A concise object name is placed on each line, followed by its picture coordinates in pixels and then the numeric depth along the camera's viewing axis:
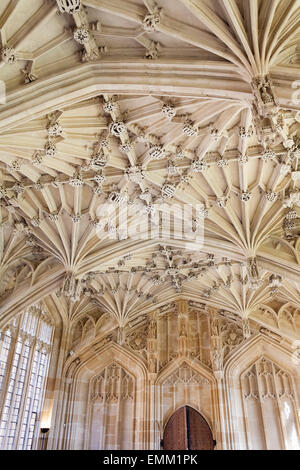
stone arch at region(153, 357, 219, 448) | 14.91
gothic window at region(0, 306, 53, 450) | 12.18
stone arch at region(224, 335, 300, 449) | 14.11
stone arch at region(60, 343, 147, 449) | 14.83
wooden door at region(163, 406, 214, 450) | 14.48
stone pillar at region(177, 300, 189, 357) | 16.05
